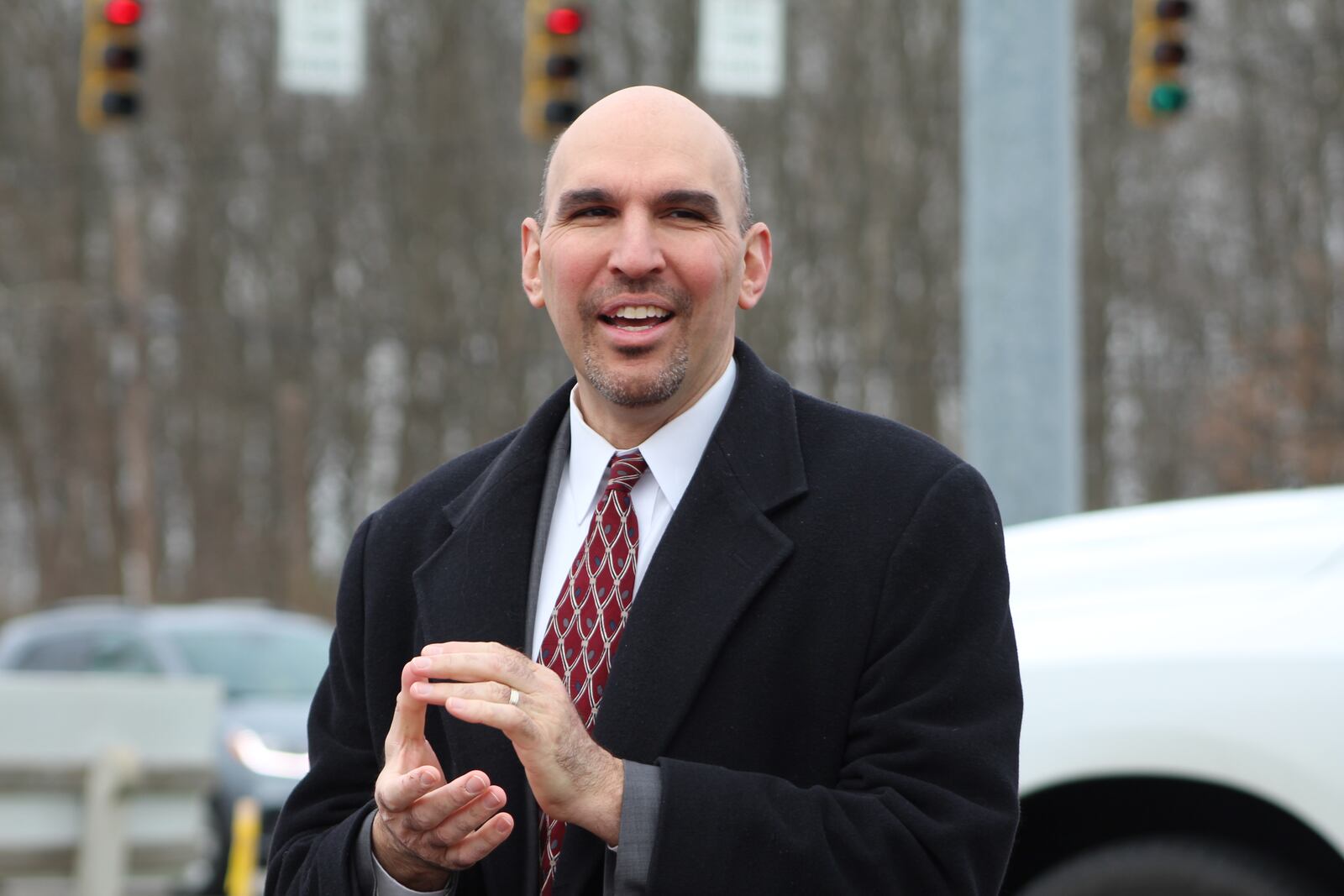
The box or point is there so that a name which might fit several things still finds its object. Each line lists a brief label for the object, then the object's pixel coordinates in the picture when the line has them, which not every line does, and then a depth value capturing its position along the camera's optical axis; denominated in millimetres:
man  5086
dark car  25437
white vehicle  8164
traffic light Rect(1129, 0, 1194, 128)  27016
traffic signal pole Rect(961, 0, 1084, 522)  14648
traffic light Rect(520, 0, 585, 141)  29328
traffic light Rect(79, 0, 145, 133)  30406
